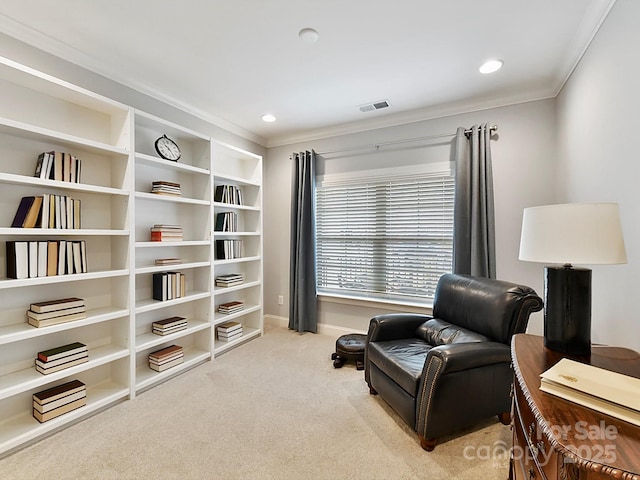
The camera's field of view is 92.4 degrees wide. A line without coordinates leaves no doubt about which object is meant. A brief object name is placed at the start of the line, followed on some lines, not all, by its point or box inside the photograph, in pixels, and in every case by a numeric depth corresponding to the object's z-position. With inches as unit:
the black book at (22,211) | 76.9
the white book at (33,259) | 76.0
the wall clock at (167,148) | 110.5
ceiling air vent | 125.6
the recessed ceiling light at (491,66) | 95.2
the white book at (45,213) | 78.4
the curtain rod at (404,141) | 120.2
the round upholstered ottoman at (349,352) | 116.6
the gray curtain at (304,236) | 155.1
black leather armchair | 70.8
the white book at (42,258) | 77.5
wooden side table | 27.3
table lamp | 46.6
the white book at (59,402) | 78.3
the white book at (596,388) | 33.6
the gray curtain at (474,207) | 117.0
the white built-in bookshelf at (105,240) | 77.4
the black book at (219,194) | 135.1
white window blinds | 133.0
